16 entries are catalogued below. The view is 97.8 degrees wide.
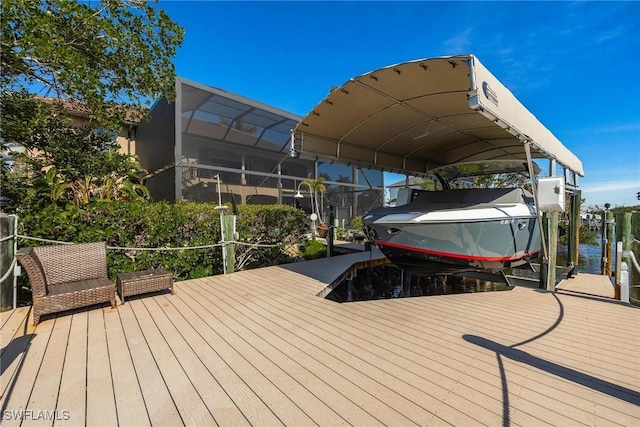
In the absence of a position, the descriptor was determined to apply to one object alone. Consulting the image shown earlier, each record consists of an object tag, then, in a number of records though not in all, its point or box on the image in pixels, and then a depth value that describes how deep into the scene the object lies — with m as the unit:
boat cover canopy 3.10
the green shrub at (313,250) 7.40
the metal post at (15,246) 3.23
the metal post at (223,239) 5.13
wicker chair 2.76
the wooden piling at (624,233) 3.95
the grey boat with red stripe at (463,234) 3.97
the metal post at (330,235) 7.09
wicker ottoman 3.49
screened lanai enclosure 7.93
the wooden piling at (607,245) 5.24
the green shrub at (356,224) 12.97
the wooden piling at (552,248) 4.23
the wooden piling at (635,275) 5.07
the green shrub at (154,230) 3.75
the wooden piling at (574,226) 5.55
